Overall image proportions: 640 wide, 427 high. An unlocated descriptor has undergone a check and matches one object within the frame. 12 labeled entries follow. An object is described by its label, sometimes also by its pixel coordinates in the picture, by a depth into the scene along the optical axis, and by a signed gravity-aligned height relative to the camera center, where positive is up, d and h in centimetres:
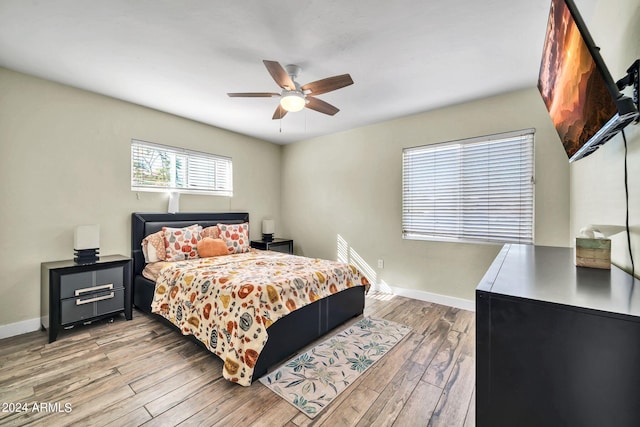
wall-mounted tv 98 +58
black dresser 73 -43
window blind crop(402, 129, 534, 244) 301 +31
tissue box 126 -19
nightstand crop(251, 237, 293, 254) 473 -58
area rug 184 -126
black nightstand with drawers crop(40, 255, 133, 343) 257 -83
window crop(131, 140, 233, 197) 356 +64
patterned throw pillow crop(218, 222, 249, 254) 399 -37
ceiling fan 214 +111
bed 211 -96
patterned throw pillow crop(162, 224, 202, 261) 343 -40
